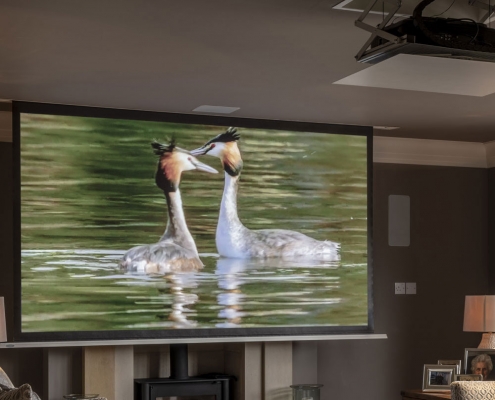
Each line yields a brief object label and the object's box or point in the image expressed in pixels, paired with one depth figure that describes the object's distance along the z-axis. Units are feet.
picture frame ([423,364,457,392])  19.34
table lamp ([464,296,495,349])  20.00
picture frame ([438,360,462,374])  19.58
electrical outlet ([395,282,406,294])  25.13
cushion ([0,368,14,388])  11.91
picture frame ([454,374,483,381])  17.94
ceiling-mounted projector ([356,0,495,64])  10.90
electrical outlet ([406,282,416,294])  25.26
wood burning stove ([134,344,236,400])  21.07
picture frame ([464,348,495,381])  18.69
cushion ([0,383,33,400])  8.91
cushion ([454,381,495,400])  10.66
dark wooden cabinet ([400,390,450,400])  18.44
